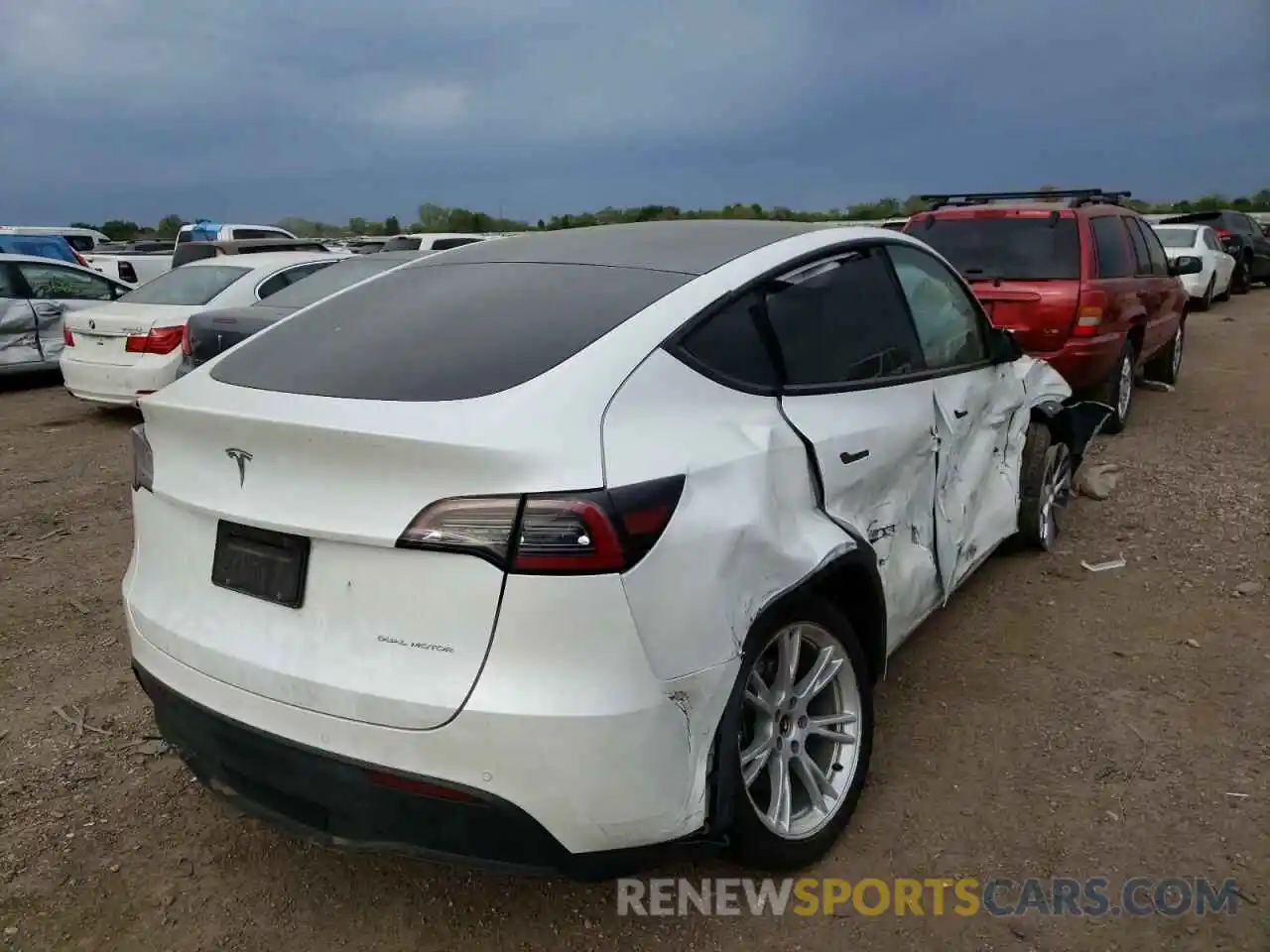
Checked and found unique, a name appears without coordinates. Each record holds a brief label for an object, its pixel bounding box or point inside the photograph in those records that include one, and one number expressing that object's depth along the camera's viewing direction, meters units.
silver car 10.09
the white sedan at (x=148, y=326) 8.32
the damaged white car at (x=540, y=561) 2.01
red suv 6.77
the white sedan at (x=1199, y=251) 16.48
